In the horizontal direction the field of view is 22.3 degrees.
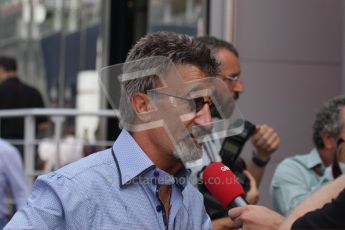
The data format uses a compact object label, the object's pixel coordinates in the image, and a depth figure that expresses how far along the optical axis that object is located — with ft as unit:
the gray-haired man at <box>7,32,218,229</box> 8.31
